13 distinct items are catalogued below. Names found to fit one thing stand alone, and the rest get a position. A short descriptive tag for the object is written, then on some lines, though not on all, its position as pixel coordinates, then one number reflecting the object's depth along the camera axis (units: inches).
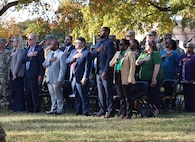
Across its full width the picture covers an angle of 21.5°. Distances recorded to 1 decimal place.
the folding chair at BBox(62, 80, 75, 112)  510.6
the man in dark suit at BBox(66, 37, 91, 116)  477.7
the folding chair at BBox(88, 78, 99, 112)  503.4
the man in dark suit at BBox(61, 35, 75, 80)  531.1
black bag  448.1
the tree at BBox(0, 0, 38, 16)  695.7
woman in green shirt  457.4
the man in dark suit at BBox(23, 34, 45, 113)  512.7
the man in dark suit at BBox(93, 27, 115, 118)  457.4
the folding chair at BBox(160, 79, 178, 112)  483.2
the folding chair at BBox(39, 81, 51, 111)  526.9
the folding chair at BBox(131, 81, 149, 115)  454.9
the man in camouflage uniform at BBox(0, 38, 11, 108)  541.0
